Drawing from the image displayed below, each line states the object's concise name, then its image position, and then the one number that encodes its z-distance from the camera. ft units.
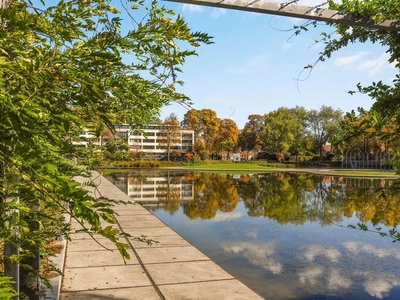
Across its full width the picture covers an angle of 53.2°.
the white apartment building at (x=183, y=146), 371.35
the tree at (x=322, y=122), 268.00
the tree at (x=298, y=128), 285.43
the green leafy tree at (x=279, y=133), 280.92
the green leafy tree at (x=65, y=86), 4.65
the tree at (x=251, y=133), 342.15
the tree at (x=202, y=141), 273.33
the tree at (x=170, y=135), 274.36
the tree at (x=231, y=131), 305.77
